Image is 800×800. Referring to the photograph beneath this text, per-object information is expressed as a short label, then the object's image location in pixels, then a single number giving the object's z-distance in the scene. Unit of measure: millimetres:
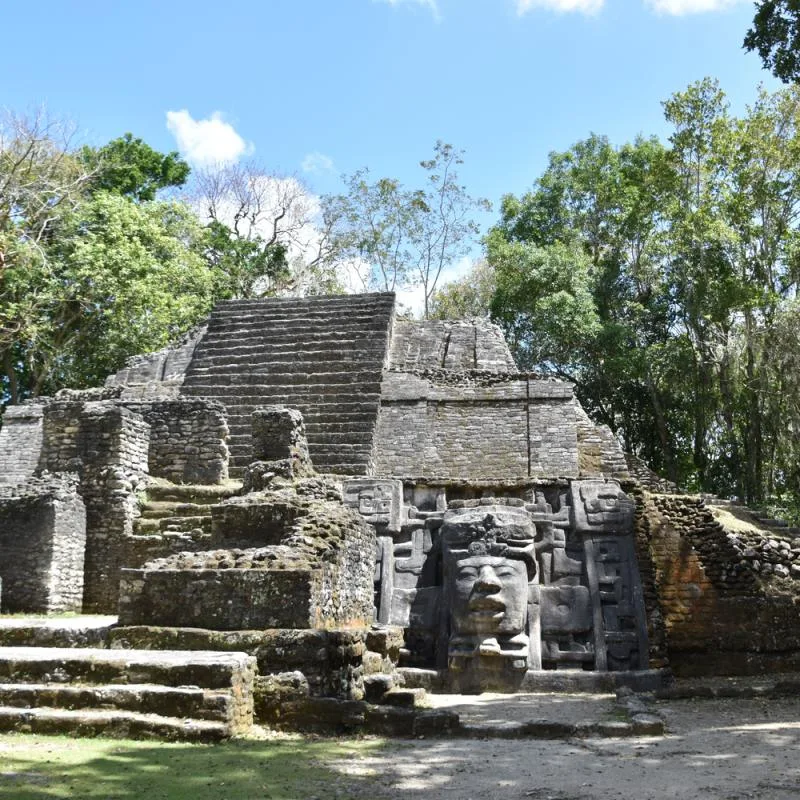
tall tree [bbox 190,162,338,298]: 30156
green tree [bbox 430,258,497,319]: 32500
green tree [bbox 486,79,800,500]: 21203
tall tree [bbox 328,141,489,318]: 31516
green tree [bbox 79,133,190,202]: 26859
